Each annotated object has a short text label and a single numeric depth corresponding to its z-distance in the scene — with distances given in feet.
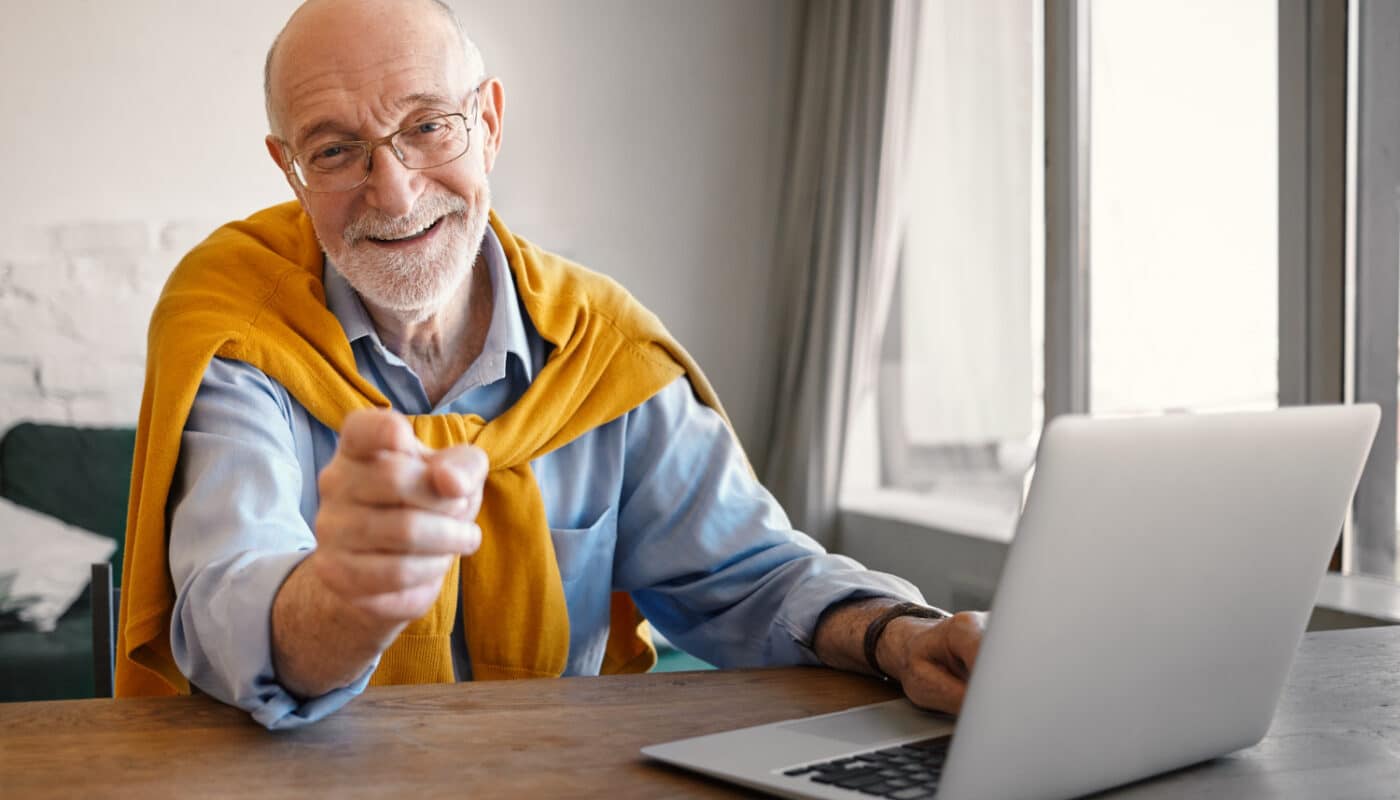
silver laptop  2.06
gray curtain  11.12
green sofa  9.66
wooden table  2.44
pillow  9.92
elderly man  3.68
